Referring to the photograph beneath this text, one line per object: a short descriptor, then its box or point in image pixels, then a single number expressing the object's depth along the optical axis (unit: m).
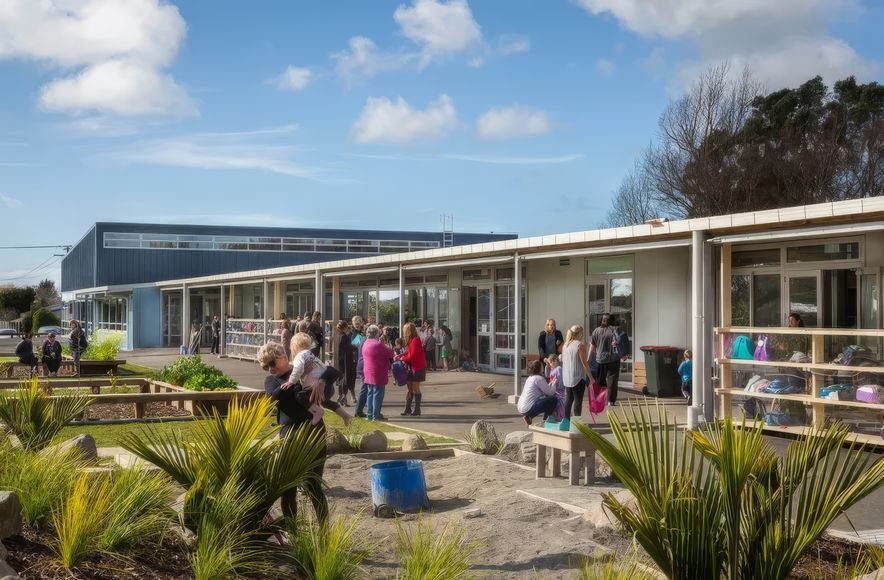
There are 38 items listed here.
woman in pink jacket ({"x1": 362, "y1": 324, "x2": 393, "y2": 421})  14.35
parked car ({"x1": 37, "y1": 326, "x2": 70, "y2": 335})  63.17
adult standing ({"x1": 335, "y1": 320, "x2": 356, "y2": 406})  16.19
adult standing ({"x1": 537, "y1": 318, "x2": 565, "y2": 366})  16.88
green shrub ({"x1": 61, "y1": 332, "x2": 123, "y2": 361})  26.52
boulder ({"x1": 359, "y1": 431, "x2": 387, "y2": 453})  10.87
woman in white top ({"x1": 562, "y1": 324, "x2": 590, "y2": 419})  12.92
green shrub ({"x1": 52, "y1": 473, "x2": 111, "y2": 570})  5.23
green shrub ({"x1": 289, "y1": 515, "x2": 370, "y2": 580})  5.32
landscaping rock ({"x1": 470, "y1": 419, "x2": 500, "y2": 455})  11.04
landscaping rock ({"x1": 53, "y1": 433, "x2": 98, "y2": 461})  8.22
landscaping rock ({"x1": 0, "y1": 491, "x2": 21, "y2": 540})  5.32
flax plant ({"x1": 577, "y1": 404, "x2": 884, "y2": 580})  4.33
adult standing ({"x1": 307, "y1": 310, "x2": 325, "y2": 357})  16.75
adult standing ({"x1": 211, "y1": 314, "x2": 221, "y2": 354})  37.22
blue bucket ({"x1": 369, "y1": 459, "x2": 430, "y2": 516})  7.86
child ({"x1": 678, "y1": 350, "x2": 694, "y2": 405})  15.77
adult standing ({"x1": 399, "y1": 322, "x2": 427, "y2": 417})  15.20
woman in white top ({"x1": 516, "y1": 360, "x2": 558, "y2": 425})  12.38
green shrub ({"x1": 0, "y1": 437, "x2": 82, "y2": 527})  5.91
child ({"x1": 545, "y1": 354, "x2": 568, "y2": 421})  12.98
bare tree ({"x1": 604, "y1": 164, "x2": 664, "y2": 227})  43.84
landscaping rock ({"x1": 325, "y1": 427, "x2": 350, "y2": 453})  10.67
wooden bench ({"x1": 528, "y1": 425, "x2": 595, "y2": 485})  8.80
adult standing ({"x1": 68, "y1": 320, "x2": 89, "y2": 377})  23.97
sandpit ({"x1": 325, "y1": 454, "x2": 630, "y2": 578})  6.26
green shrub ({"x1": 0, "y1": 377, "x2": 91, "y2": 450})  8.83
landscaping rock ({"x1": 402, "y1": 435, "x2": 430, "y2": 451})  10.84
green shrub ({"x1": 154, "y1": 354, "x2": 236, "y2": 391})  17.03
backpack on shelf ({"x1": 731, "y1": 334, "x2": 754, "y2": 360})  13.15
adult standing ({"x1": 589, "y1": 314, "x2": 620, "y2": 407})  16.66
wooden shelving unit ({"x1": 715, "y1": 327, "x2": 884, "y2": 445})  11.41
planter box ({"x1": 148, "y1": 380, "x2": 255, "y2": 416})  15.00
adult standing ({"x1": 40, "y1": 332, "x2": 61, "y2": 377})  23.64
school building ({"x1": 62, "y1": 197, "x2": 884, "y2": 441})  12.02
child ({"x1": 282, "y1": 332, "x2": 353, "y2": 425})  6.84
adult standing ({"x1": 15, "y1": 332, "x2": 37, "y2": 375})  23.91
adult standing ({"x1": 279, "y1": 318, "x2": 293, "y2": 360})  19.66
